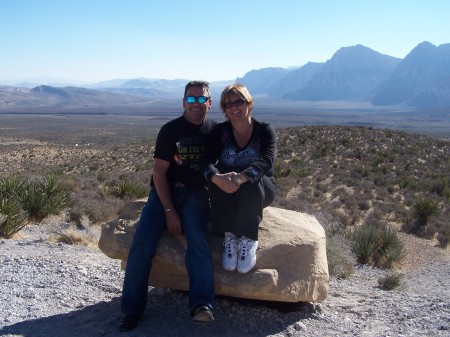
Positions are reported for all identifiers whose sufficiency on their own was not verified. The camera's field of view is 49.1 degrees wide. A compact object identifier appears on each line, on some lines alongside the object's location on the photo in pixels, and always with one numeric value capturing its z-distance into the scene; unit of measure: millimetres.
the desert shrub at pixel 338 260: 7723
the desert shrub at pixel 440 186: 20262
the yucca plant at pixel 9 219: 8062
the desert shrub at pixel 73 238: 8023
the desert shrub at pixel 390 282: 7000
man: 4559
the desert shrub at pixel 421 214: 14664
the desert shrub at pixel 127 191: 13242
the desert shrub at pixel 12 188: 10125
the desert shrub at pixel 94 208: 10383
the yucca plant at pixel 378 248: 9828
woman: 4590
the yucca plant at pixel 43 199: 9905
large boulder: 4734
